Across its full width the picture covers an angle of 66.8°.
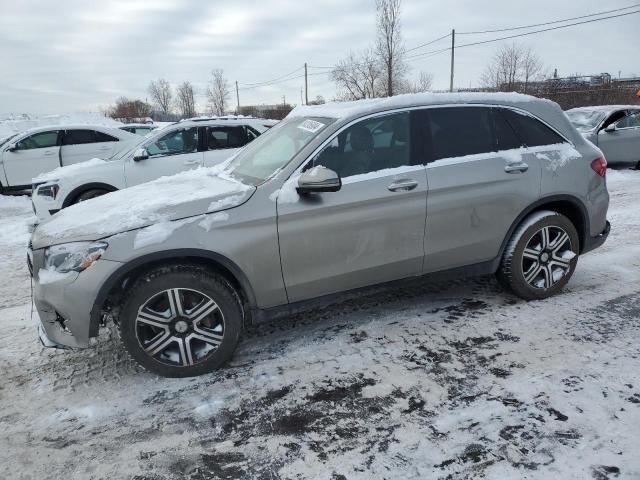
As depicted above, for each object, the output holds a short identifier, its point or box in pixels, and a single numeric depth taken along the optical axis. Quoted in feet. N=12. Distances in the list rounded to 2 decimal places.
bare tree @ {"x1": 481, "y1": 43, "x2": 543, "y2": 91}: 118.11
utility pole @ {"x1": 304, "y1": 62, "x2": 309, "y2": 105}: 175.66
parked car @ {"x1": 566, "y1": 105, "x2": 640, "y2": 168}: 37.29
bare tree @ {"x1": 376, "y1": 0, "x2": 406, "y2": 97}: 107.24
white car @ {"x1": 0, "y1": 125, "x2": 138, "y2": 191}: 36.86
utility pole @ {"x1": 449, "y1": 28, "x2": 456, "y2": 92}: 114.21
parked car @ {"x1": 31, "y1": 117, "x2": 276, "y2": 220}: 23.66
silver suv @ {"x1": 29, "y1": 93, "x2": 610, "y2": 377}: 10.03
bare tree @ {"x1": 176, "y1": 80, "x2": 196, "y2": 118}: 235.61
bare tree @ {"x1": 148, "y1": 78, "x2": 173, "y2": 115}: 241.35
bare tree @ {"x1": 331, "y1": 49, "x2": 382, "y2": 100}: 119.75
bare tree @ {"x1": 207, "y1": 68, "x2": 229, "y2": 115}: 223.10
